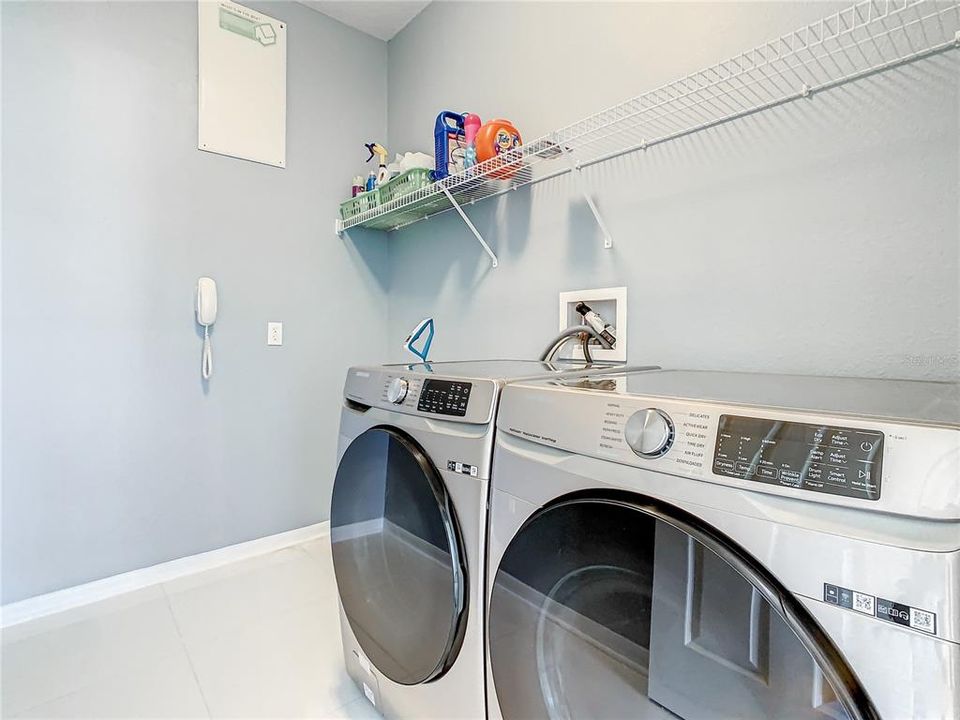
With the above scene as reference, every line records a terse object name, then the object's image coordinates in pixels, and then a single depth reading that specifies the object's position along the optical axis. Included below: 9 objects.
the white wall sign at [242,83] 2.03
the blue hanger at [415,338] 1.58
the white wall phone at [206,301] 1.97
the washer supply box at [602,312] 1.47
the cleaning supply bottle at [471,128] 1.72
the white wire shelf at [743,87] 0.95
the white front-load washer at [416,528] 0.89
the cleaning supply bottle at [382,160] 2.15
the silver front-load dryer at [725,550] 0.44
